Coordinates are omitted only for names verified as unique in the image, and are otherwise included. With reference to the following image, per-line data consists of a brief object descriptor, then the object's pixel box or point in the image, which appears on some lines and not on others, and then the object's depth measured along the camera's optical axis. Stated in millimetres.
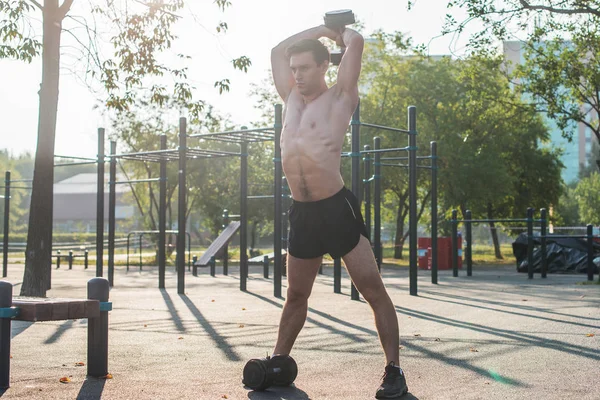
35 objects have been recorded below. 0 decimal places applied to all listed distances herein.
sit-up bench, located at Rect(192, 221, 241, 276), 17481
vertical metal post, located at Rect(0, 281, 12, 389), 4531
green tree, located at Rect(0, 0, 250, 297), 10516
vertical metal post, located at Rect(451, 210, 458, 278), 18031
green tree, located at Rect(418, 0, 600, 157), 15531
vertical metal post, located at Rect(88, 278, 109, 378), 4867
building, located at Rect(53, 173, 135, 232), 87312
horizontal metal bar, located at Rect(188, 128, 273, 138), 11594
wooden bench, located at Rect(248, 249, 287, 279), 16838
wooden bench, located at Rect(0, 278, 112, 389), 4562
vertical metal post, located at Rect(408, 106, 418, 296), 11961
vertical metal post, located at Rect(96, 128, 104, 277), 14008
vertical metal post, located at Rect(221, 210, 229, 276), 19459
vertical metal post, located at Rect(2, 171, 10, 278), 19359
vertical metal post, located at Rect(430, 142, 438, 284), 14266
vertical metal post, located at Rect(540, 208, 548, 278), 17250
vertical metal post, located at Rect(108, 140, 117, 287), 14534
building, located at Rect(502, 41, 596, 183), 133750
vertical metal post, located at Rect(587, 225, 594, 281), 15812
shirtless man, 4324
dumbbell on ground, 4418
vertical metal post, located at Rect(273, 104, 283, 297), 11438
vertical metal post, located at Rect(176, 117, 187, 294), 12234
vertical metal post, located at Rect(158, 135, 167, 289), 13422
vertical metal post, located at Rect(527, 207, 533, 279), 17203
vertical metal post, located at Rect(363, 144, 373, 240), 12952
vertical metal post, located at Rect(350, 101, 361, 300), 10758
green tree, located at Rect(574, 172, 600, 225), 67562
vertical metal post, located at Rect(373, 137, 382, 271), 12992
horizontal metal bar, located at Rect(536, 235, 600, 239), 17028
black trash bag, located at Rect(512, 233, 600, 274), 19984
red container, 22094
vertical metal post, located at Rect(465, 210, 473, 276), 17853
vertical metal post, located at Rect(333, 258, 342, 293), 12195
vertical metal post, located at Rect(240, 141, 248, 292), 12820
